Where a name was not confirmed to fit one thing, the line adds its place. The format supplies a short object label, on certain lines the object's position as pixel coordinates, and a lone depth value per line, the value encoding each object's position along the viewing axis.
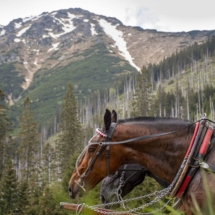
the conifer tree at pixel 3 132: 24.71
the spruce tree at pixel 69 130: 41.47
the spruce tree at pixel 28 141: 38.66
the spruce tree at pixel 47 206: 14.72
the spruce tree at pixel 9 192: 18.90
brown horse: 3.92
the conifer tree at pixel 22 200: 18.81
